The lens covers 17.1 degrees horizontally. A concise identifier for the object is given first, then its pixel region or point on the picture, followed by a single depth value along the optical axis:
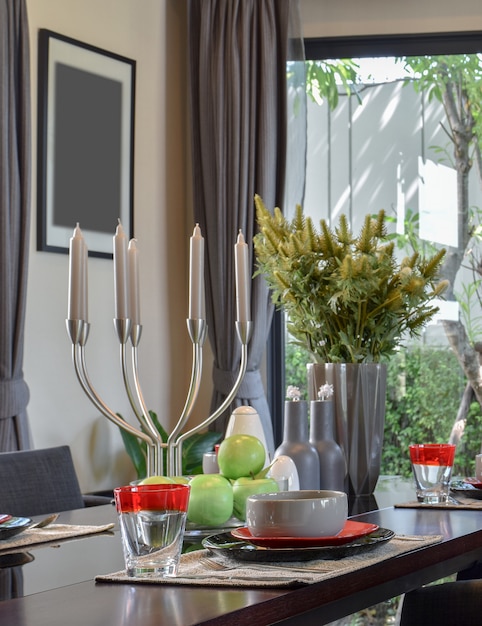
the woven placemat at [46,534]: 2.34
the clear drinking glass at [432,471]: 2.66
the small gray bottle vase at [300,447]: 2.76
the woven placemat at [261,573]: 1.93
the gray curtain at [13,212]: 4.51
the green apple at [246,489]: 2.44
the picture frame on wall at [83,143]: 4.95
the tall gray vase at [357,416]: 3.02
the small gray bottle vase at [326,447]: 2.86
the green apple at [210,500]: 2.39
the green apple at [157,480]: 2.31
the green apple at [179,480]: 2.37
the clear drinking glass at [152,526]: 1.93
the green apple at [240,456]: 2.49
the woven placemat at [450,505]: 2.63
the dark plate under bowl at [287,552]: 2.05
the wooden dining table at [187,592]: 1.81
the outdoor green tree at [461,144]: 5.67
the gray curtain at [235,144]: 5.65
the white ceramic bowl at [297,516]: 2.09
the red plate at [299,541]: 2.09
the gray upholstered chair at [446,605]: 2.29
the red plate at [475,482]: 2.85
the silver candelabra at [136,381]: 2.54
